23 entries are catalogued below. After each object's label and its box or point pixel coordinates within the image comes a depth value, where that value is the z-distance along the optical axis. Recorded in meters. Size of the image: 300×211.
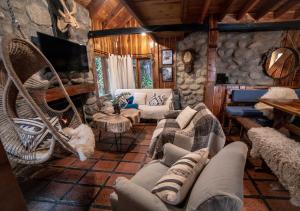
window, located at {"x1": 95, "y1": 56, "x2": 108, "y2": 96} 5.02
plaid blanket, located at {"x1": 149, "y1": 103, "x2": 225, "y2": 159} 1.96
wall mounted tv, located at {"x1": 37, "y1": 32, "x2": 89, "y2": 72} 2.57
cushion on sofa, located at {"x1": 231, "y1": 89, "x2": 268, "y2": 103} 3.42
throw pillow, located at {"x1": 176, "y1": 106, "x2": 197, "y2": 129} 2.36
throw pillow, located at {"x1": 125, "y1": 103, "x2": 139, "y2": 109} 4.11
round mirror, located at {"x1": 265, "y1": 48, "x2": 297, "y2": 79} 4.05
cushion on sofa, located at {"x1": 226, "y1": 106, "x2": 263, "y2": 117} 3.08
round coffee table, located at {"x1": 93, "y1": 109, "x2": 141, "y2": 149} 2.55
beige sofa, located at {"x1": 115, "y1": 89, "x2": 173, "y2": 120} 3.85
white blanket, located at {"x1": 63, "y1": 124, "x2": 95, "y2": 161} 1.55
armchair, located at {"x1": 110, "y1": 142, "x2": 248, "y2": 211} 0.70
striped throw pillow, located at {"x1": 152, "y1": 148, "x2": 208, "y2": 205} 0.92
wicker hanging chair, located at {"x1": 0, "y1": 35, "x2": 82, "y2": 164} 1.33
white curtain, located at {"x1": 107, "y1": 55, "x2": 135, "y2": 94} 5.28
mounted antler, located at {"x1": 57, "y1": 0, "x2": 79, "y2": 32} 2.94
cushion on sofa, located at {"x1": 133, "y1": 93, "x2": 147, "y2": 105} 4.48
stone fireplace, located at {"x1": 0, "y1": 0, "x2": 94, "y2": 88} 2.18
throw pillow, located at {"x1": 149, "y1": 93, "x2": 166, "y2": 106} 4.24
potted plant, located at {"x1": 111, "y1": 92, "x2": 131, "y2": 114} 3.01
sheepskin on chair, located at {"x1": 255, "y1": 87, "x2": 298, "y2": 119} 2.83
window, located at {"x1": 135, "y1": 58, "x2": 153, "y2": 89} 6.23
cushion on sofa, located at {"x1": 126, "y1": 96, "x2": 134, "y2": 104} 4.30
